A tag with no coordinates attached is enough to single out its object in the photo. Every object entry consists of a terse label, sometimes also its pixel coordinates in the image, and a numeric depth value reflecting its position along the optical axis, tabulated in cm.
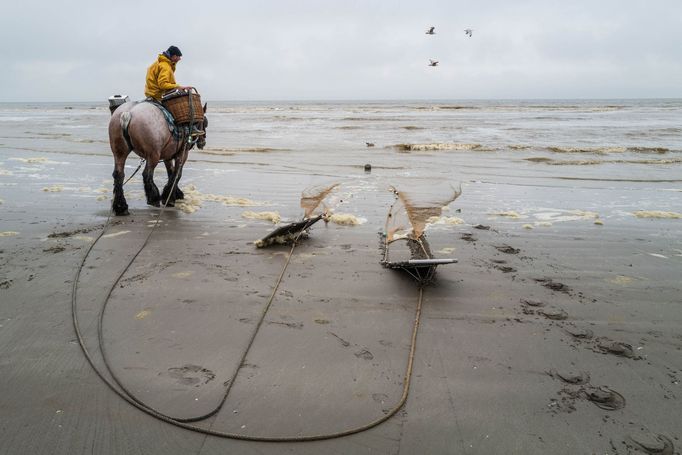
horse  656
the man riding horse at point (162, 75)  702
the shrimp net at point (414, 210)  587
